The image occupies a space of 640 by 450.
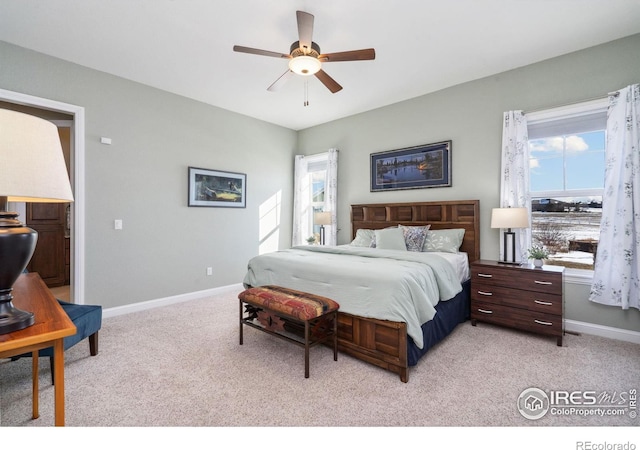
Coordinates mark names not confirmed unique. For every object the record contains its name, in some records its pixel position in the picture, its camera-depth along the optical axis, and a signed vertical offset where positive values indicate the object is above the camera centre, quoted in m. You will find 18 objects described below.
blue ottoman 2.16 -0.79
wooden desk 0.98 -0.38
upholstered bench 2.26 -0.72
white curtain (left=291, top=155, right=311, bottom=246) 5.63 +0.36
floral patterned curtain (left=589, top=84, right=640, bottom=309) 2.72 +0.13
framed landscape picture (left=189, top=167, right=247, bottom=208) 4.33 +0.54
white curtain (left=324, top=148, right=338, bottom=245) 5.08 +0.48
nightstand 2.75 -0.73
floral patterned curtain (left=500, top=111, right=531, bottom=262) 3.33 +0.61
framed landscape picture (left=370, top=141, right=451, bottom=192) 4.02 +0.80
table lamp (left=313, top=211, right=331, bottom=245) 4.90 +0.08
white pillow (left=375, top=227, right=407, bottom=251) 3.74 -0.21
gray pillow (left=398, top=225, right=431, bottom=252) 3.73 -0.18
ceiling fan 2.32 +1.36
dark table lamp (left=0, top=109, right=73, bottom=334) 1.00 +0.15
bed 2.21 -0.55
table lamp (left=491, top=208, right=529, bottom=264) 3.06 +0.03
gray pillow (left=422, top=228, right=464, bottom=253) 3.64 -0.23
